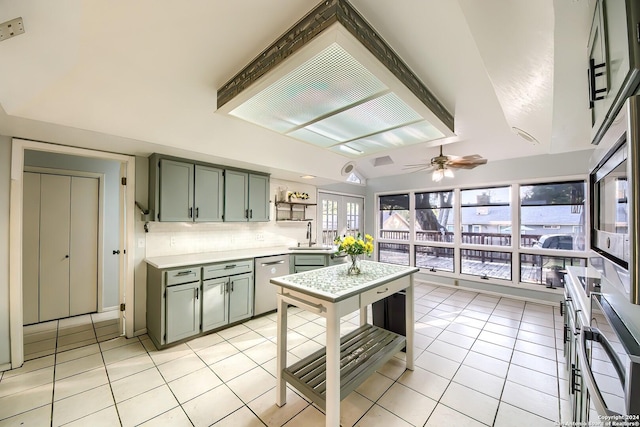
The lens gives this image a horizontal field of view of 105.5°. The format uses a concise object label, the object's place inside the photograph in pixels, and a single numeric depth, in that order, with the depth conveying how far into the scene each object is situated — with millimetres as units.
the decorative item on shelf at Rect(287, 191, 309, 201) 4609
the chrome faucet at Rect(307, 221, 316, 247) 5138
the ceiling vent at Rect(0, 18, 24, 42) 1146
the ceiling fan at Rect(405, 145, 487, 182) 3289
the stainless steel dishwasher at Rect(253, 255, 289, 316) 3588
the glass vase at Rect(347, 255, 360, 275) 2354
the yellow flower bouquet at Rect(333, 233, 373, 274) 2361
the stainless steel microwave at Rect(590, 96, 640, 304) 629
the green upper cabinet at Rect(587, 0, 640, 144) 673
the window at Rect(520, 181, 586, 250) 3975
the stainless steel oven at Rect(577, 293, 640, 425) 694
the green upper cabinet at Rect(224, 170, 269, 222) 3641
